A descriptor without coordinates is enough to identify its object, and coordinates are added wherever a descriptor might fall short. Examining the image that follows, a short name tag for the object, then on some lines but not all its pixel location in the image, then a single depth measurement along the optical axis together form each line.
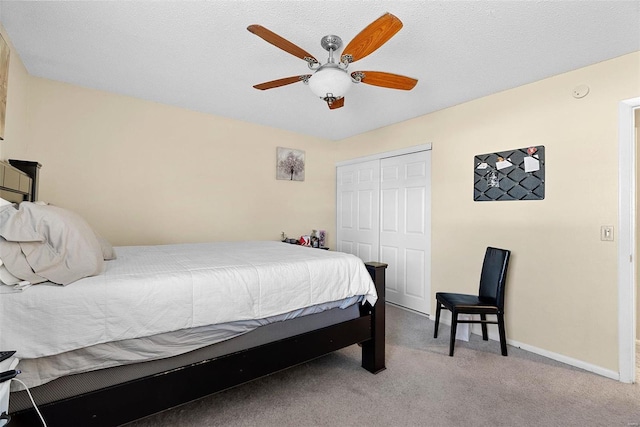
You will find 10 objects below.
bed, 1.16
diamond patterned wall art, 2.60
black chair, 2.43
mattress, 1.14
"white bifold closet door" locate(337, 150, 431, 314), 3.51
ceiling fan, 1.46
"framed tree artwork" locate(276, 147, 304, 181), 4.20
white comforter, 1.13
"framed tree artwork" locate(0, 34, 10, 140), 1.89
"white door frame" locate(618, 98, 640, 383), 2.11
